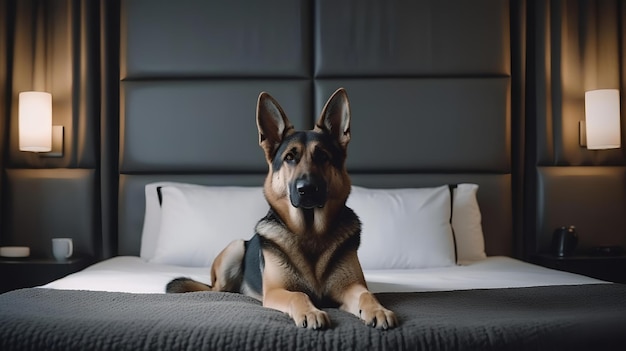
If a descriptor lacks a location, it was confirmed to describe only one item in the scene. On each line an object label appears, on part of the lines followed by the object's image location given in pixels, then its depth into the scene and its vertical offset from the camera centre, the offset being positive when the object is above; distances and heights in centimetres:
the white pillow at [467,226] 302 -22
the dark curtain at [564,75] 341 +57
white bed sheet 222 -37
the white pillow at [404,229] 277 -22
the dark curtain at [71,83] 340 +54
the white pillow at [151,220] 307 -19
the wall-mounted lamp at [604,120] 324 +30
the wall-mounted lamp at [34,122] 324 +31
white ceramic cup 311 -32
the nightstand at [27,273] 303 -43
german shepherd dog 187 -14
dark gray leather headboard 334 +49
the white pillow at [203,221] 283 -18
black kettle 318 -31
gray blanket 140 -34
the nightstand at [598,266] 307 -42
